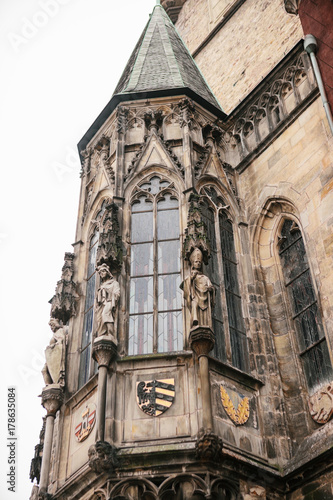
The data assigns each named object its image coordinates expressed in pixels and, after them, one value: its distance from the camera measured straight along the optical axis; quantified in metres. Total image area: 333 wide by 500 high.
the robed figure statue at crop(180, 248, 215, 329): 10.58
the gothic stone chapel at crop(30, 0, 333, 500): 9.83
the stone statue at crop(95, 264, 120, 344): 10.88
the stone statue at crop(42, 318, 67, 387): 11.55
